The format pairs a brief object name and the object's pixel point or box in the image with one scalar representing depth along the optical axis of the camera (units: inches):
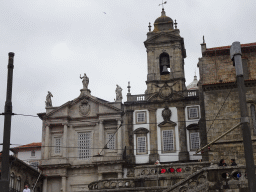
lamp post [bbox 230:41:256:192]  379.9
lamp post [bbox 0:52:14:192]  407.8
